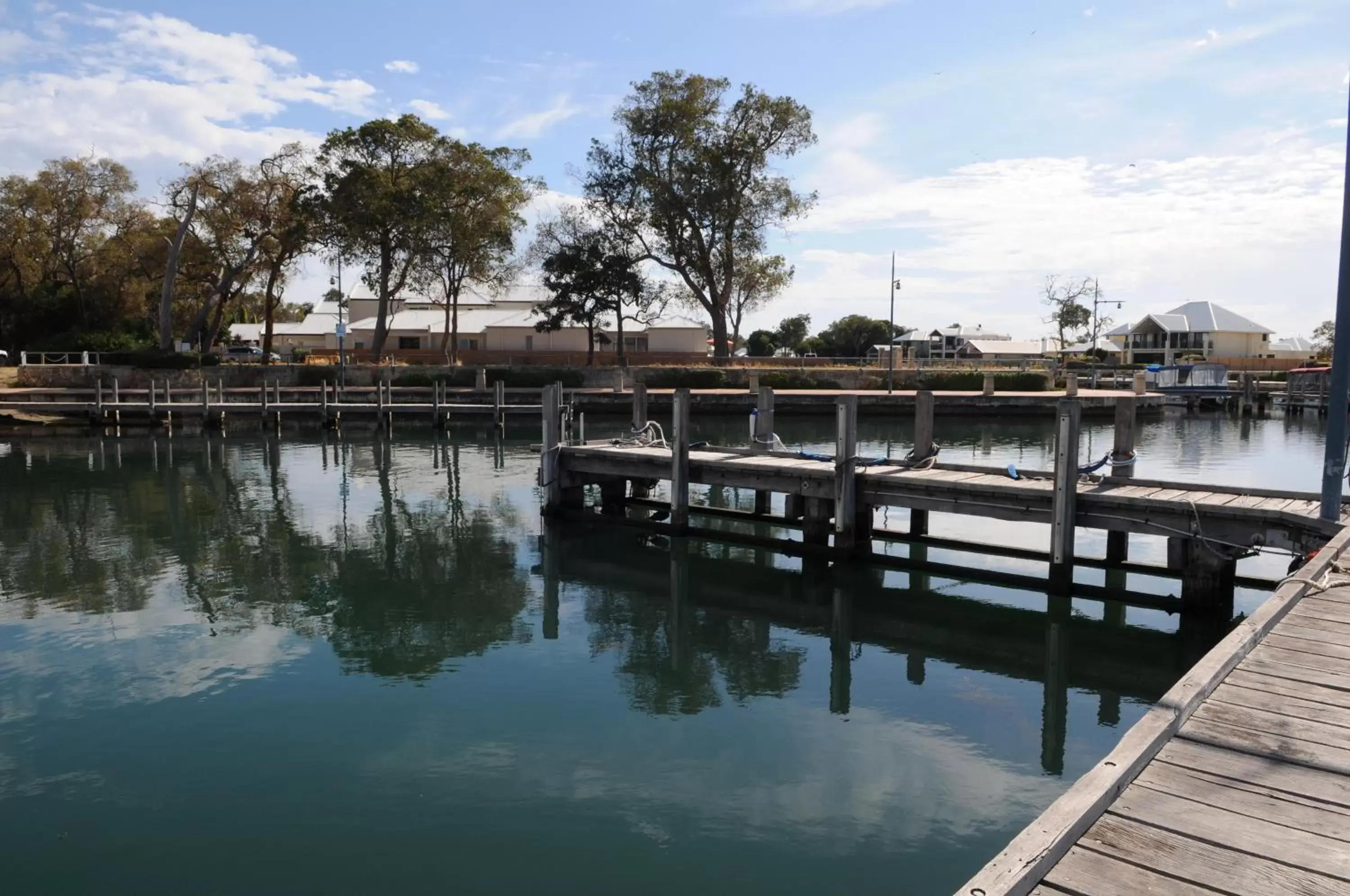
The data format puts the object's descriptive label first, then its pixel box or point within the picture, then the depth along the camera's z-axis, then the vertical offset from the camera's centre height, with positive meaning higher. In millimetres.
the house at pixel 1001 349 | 96312 +2631
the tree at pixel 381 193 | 51125 +8812
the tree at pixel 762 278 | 59781 +5555
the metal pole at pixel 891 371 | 53625 +135
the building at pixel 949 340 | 100188 +3617
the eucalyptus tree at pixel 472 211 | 52938 +8432
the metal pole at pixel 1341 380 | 11070 +23
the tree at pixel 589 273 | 57531 +5440
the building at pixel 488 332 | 70562 +2431
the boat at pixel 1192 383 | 57969 -255
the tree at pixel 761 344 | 96000 +2588
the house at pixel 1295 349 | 98500 +3284
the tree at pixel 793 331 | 102312 +4145
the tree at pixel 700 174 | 57188 +11287
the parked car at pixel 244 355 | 59269 +411
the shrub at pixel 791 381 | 55375 -518
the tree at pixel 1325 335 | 102188 +5121
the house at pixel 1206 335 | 97188 +4351
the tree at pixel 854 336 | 96250 +3552
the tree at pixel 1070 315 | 102188 +6325
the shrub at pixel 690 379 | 55531 -526
